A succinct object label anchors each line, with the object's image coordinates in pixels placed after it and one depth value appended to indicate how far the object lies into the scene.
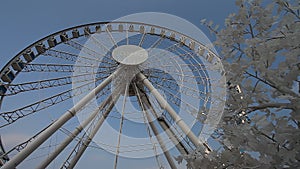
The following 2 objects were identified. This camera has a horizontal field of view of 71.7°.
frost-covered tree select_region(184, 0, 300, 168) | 5.53
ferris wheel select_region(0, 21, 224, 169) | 33.97
